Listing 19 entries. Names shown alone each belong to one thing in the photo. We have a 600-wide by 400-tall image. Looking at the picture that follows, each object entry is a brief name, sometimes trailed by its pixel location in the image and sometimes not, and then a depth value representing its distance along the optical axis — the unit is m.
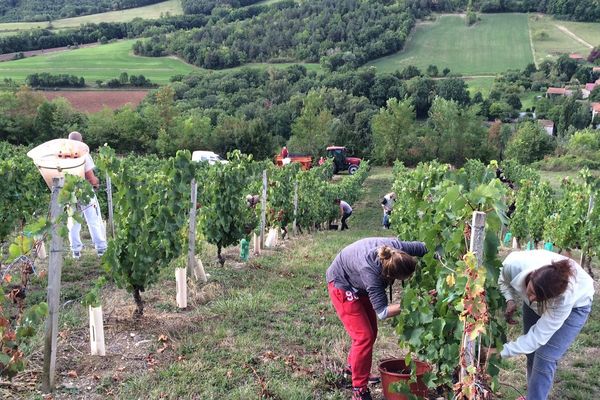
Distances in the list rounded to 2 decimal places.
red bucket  4.00
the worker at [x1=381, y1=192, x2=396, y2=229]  14.73
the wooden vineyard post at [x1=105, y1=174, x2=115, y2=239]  8.00
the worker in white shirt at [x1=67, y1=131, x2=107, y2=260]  7.12
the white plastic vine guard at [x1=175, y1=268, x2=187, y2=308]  5.82
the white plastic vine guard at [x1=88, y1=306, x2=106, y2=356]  4.49
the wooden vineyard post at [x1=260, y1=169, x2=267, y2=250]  9.89
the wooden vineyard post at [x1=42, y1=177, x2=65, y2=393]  3.92
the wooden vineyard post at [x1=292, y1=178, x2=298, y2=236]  12.93
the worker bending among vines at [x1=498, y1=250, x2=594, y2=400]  3.44
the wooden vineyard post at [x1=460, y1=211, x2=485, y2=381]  3.25
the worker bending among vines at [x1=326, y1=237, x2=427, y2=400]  3.87
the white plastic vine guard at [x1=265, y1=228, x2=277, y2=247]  10.56
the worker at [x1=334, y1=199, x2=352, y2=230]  15.86
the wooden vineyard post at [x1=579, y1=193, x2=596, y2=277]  9.15
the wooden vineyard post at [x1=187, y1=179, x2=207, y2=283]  6.86
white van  31.26
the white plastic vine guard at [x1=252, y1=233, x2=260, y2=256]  9.39
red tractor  33.44
